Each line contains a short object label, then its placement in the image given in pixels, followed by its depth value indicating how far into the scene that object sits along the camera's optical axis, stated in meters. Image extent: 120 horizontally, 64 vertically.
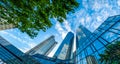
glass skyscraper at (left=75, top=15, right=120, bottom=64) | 6.97
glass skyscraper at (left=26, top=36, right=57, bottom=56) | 56.20
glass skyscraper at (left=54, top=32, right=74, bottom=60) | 52.85
